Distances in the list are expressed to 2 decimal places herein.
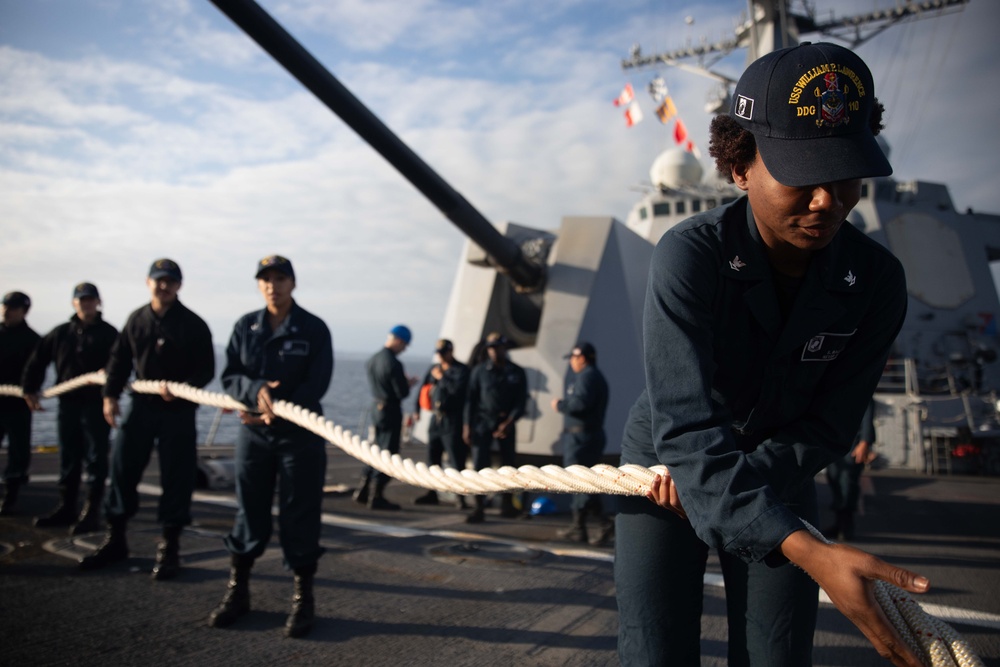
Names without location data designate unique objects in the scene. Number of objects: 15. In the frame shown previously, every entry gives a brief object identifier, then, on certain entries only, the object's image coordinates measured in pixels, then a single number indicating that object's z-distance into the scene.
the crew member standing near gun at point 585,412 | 6.15
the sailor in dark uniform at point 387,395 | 7.43
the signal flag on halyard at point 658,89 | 15.66
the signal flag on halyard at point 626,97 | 14.52
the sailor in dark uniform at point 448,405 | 7.41
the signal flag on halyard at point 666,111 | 15.15
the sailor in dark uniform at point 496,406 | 6.93
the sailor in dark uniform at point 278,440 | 3.33
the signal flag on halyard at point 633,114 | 14.34
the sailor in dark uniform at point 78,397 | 5.33
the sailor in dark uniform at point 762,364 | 1.24
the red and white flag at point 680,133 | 14.44
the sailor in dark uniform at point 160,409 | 4.15
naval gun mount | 7.21
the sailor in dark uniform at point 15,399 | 5.75
